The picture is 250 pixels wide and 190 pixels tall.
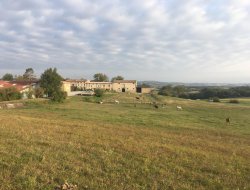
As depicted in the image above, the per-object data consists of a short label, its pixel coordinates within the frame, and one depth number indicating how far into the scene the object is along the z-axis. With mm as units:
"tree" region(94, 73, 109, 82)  120585
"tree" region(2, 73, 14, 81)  102316
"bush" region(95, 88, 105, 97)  62456
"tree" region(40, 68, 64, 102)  55442
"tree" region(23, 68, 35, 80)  105966
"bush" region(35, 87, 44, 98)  54286
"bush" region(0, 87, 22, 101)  43120
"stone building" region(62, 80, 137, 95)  102950
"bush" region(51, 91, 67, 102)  41667
